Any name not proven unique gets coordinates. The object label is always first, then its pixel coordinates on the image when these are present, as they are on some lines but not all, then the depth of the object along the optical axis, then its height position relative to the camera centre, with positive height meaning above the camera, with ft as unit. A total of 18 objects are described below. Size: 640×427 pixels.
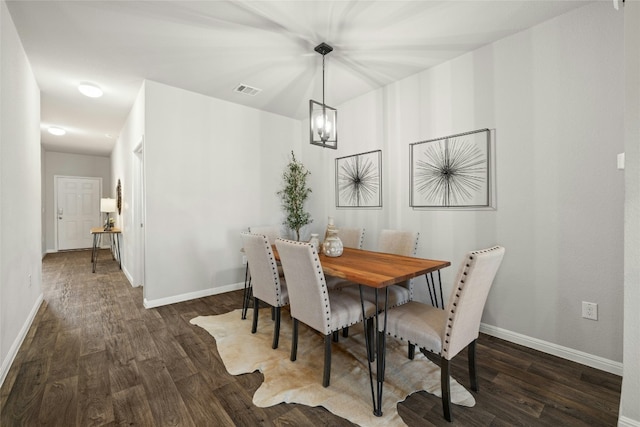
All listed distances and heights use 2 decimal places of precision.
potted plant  14.56 +0.83
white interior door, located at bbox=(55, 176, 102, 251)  23.86 +0.03
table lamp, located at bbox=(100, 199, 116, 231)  19.60 +0.36
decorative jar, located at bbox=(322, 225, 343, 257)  7.97 -1.01
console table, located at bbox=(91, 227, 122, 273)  17.06 -2.23
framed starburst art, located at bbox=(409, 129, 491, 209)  8.56 +1.25
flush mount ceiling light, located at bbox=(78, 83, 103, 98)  11.15 +4.80
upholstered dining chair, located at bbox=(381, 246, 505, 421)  4.82 -2.19
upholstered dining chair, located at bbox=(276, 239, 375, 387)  5.83 -1.97
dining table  5.42 -1.33
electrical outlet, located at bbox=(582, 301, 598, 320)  6.73 -2.40
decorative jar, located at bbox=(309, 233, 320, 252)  8.71 -0.89
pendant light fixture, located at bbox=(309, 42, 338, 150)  8.28 +2.64
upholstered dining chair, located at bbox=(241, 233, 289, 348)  7.56 -1.78
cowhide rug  5.49 -3.69
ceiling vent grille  11.41 +4.93
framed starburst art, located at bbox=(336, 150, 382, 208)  11.59 +1.28
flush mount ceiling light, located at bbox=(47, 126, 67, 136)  16.70 +4.79
